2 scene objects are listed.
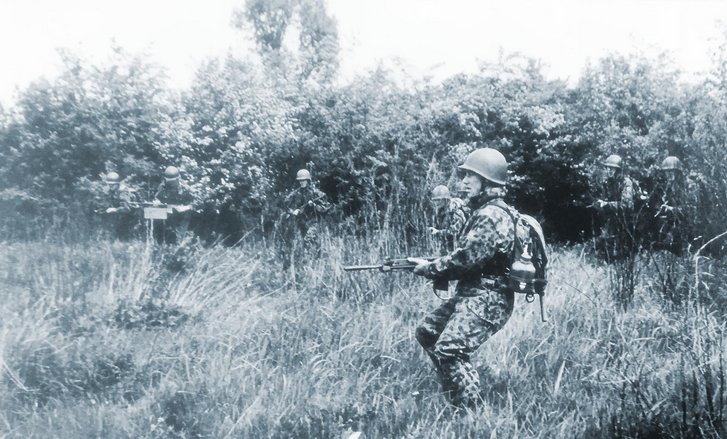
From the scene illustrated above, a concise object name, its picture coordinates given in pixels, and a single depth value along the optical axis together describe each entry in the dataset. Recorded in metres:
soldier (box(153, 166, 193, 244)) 10.77
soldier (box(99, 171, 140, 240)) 11.13
